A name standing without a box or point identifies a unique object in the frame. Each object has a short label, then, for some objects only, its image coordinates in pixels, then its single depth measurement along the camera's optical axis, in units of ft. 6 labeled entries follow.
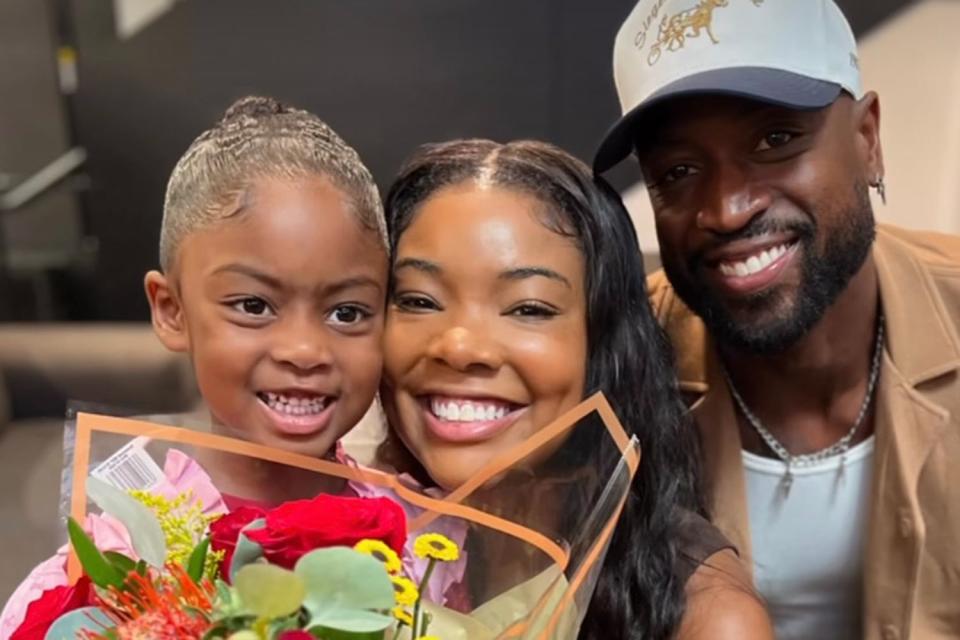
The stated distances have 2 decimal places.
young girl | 3.09
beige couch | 9.04
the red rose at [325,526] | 1.91
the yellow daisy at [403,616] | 2.02
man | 3.87
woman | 3.20
